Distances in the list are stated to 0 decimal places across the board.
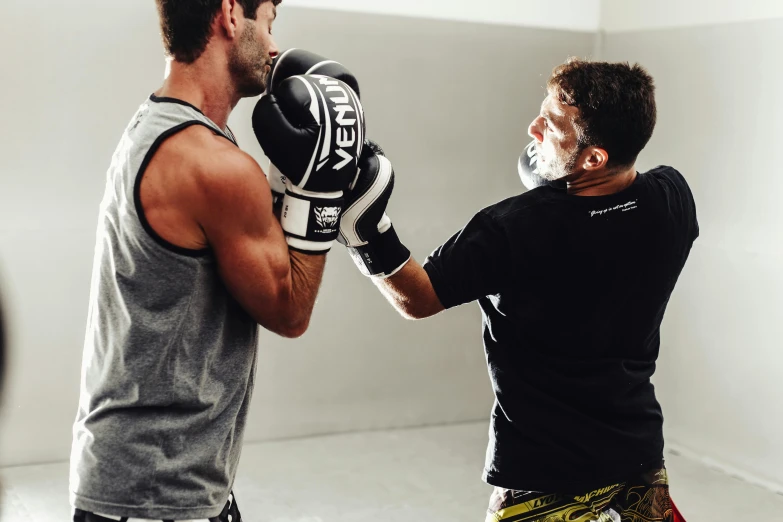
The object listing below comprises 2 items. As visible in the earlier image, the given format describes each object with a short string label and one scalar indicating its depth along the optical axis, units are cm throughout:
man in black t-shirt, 186
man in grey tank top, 141
